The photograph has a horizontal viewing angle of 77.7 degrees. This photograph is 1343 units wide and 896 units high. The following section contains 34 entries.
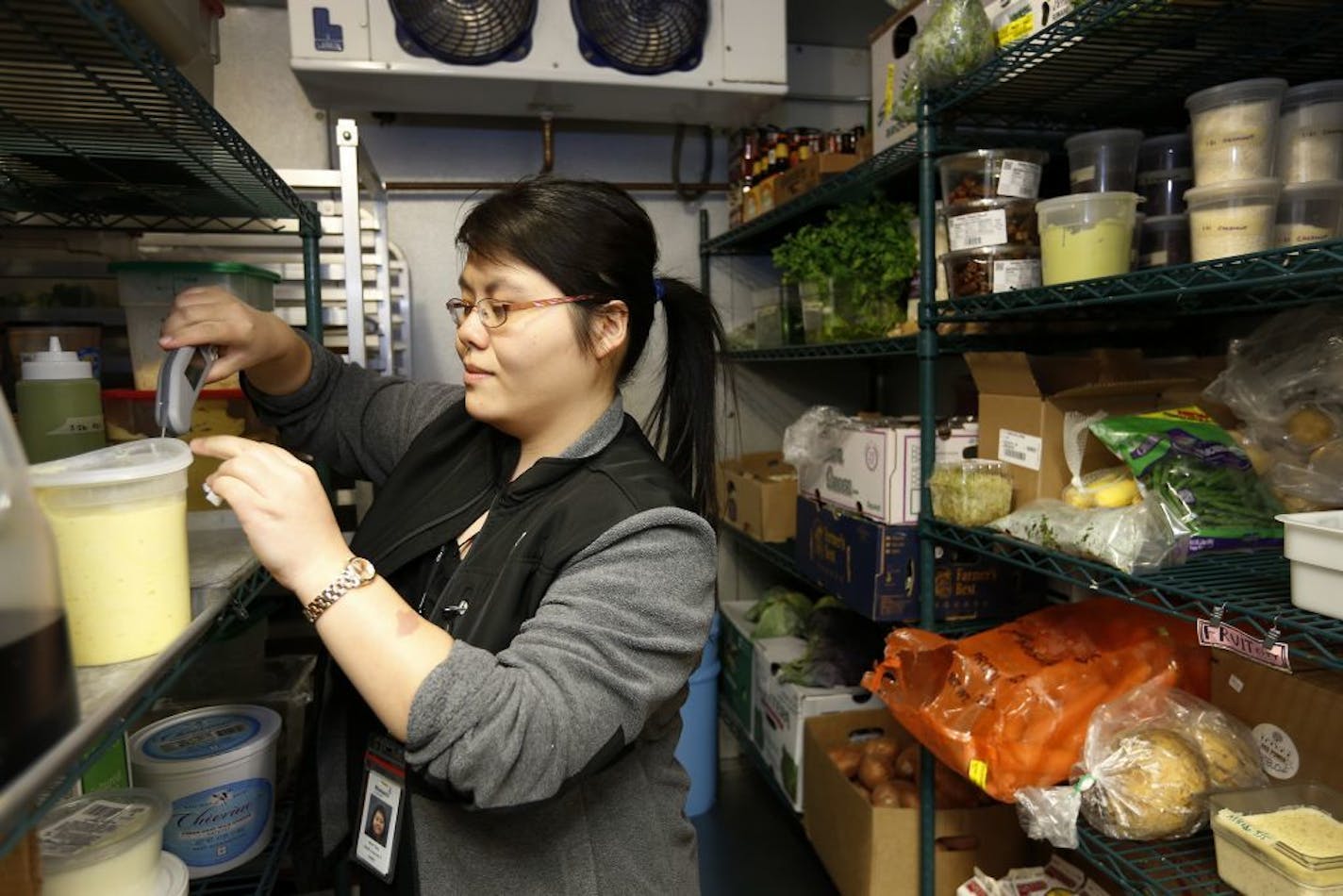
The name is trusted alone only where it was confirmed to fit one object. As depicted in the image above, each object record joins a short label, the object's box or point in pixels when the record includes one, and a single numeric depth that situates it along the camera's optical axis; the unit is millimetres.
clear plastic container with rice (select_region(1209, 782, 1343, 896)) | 1058
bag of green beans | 1356
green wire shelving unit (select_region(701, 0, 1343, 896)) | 1142
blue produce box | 1853
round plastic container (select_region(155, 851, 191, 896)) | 923
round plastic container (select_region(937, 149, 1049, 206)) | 1629
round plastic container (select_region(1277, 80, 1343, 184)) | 1229
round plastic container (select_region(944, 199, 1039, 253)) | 1618
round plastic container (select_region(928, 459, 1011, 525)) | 1657
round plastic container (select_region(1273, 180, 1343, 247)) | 1225
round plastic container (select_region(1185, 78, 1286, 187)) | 1235
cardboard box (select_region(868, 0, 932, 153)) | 1969
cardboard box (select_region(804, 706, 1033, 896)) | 1821
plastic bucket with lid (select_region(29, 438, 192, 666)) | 670
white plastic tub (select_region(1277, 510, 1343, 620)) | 1011
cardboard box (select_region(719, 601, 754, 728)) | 2668
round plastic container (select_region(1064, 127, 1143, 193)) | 1474
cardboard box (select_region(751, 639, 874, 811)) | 2238
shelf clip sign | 1043
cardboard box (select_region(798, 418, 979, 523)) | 1847
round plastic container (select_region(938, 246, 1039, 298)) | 1607
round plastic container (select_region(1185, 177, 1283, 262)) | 1218
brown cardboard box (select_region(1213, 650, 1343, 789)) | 1228
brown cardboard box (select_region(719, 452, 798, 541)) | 2504
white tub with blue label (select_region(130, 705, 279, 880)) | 1140
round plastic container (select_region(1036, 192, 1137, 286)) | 1402
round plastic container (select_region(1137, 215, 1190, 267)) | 1422
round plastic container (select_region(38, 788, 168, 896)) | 822
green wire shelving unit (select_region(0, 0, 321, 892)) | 725
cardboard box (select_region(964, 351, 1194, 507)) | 1564
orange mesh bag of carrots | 1447
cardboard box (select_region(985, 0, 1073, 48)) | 1484
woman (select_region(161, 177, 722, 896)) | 824
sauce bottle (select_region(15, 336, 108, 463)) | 1003
